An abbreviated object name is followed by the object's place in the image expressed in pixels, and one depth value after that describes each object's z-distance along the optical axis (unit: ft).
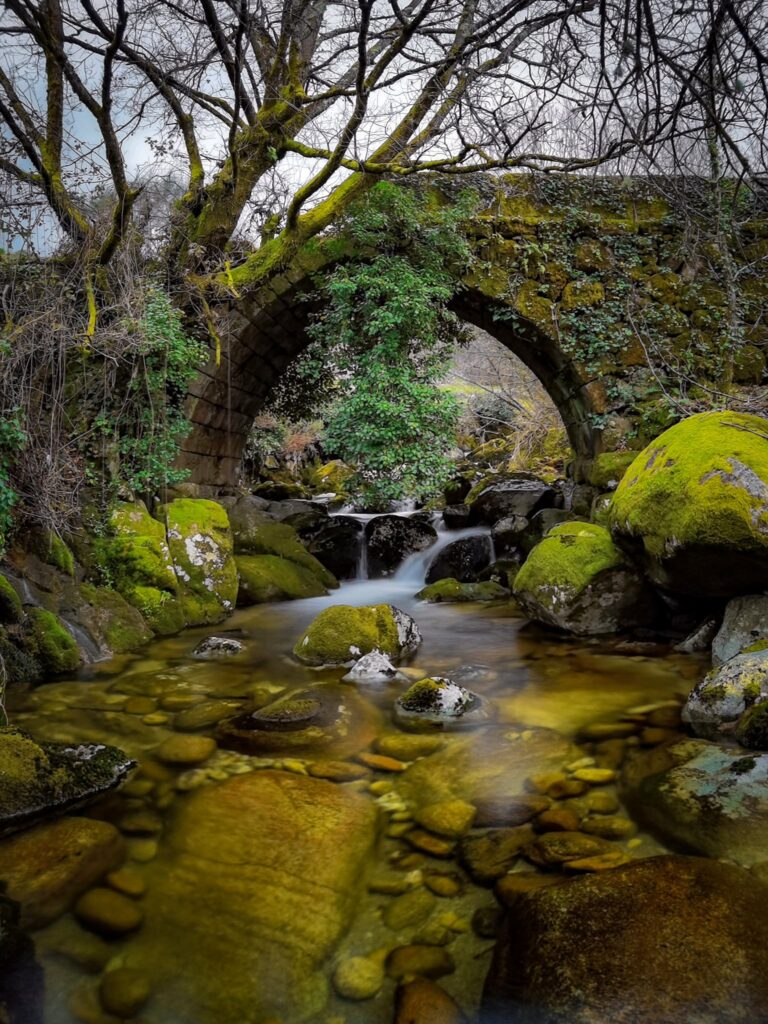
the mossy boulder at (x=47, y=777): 7.98
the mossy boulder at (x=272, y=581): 24.45
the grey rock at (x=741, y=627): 13.61
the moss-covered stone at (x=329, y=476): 59.67
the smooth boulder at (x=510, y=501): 33.83
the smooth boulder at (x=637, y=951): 4.61
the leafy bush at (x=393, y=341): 24.53
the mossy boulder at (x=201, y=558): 20.90
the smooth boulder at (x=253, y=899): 5.36
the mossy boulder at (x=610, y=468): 25.49
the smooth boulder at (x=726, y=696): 10.47
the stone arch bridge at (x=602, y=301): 26.78
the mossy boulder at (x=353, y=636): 15.94
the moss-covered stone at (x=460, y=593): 24.91
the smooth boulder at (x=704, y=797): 7.08
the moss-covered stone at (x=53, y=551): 17.06
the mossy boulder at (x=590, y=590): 17.51
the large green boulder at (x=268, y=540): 27.68
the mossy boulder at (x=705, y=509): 13.03
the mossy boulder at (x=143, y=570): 19.34
